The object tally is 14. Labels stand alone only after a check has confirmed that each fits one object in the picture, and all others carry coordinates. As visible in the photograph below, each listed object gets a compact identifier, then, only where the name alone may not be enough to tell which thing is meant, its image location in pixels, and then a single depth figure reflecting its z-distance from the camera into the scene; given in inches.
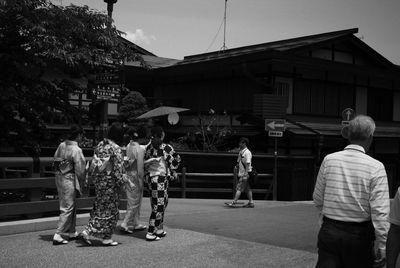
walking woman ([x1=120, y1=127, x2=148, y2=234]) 323.0
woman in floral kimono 285.6
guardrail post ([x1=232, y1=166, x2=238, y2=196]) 633.0
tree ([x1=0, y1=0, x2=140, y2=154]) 358.6
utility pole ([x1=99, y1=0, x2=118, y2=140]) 394.0
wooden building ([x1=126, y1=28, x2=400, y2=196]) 746.2
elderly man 137.1
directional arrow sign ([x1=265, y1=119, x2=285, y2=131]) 621.9
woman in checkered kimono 303.1
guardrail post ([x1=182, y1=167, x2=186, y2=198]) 630.5
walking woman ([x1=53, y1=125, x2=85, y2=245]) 293.0
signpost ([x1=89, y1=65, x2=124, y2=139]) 396.5
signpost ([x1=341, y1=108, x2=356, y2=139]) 650.2
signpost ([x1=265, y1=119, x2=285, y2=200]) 622.2
